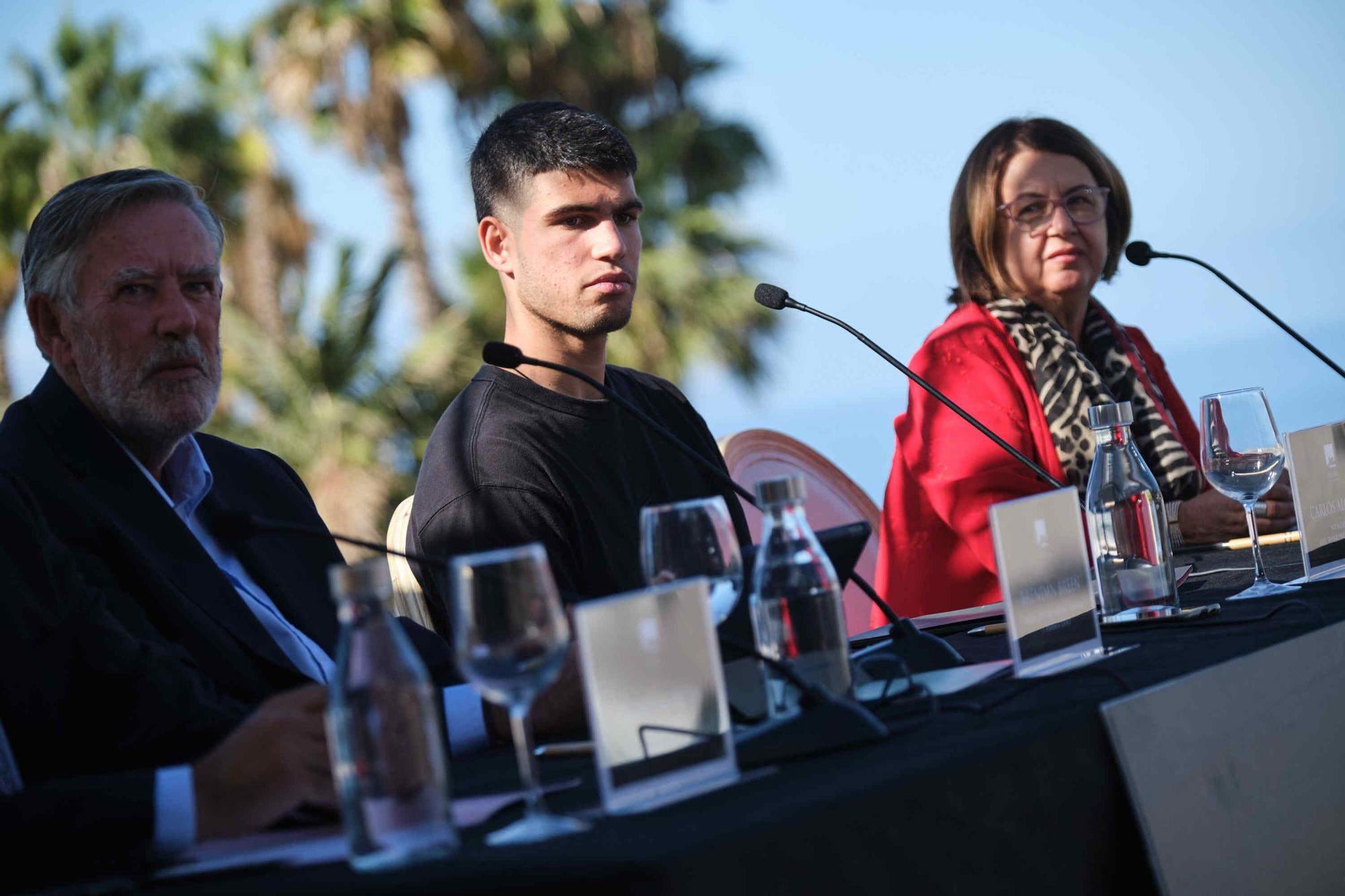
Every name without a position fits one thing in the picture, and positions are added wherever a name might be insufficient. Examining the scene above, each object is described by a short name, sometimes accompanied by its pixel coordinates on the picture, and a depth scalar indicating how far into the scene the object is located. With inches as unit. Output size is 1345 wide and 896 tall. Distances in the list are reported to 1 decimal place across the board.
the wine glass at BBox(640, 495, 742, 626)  144.2
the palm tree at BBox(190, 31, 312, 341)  950.9
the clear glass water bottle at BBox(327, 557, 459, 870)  132.1
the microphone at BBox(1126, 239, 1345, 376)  182.8
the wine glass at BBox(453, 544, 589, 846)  133.5
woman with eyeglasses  193.3
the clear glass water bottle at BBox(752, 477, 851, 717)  144.9
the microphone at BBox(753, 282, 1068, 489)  171.2
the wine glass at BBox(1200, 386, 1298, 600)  162.8
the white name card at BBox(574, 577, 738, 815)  134.7
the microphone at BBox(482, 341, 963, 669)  152.5
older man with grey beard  155.3
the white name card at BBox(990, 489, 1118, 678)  145.8
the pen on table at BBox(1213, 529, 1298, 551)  180.9
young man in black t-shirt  173.6
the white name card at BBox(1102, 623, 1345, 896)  137.3
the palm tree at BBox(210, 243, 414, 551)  722.7
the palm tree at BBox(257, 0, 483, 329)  905.7
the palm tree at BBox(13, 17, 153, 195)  947.7
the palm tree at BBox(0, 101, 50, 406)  939.3
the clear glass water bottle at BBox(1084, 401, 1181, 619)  158.2
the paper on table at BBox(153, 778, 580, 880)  134.9
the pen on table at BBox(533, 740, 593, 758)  147.2
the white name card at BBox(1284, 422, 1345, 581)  163.5
